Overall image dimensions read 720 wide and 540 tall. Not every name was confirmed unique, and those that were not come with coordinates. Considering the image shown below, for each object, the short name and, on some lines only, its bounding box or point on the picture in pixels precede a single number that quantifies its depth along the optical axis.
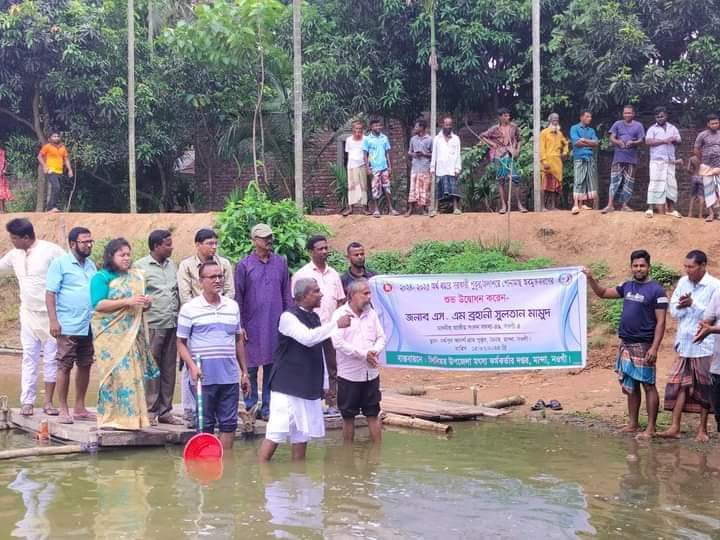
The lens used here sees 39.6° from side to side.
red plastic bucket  8.01
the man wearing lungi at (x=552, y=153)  17.07
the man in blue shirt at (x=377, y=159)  17.45
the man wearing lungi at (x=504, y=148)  16.91
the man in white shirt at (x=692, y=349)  8.95
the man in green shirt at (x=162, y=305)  8.92
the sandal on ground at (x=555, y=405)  10.70
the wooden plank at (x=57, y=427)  8.61
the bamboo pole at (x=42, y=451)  8.31
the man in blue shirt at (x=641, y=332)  9.16
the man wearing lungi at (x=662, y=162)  15.55
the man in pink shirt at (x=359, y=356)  8.35
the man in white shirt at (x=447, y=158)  16.95
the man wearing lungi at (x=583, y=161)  16.34
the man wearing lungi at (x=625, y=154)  15.68
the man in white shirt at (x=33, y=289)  9.37
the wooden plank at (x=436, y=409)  10.28
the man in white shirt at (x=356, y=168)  17.69
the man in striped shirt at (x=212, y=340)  8.02
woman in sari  8.34
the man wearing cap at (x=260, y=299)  9.16
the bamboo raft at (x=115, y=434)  8.54
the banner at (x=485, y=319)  11.02
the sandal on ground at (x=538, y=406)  10.71
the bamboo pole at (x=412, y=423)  9.72
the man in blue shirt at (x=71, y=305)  8.83
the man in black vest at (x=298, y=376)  7.79
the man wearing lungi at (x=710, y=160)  15.24
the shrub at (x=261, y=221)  14.39
